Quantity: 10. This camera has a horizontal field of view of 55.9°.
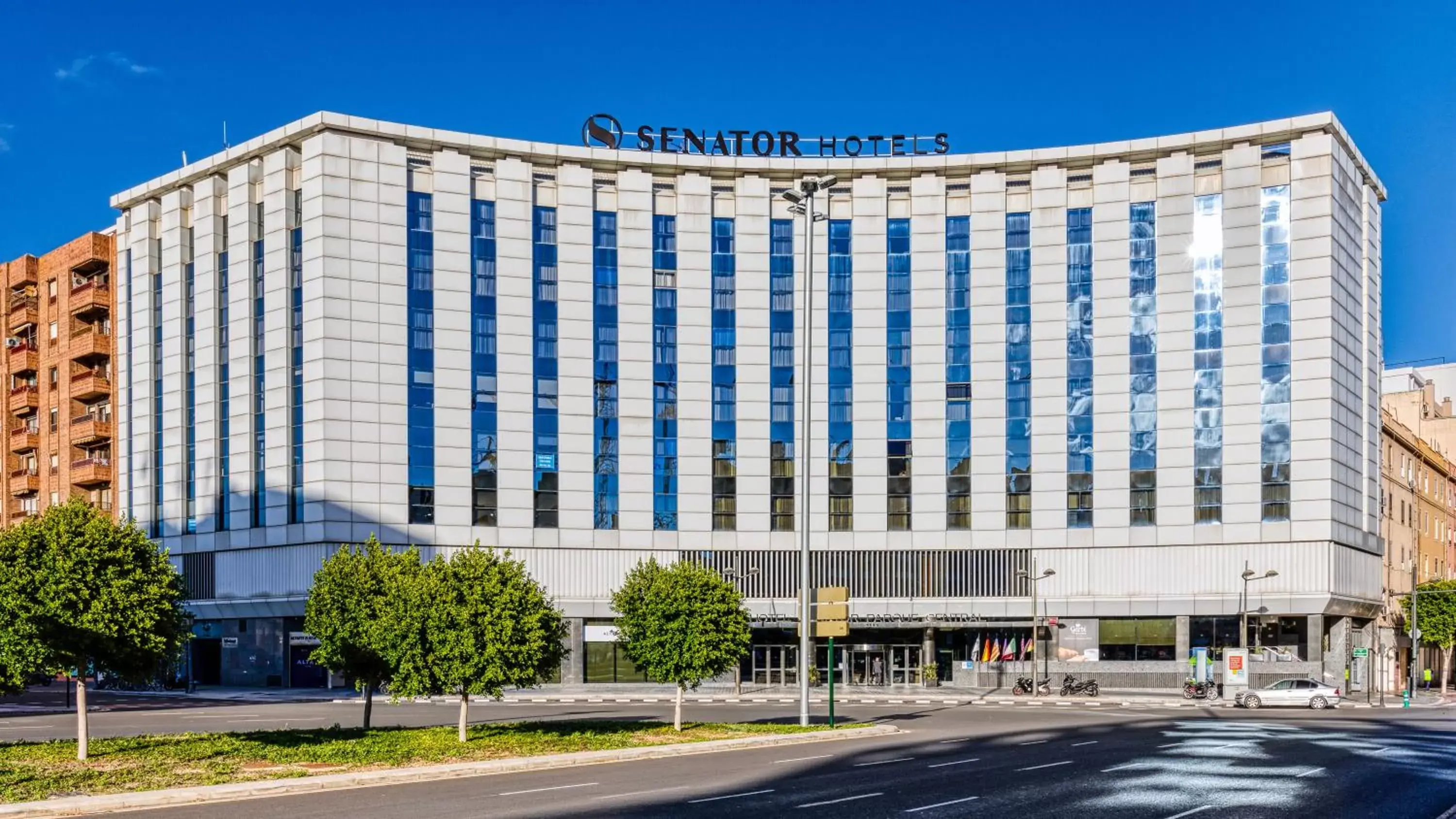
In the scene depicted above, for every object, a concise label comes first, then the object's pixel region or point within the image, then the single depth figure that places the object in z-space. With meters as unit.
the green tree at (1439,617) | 93.25
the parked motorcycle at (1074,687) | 71.56
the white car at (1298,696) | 61.09
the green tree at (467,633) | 33.66
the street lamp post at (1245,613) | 72.00
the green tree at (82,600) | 30.02
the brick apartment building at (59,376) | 92.62
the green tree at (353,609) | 36.47
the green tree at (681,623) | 38.53
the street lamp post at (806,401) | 40.16
